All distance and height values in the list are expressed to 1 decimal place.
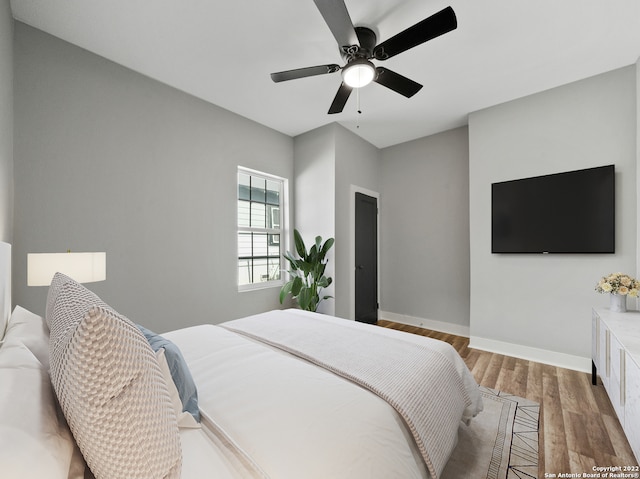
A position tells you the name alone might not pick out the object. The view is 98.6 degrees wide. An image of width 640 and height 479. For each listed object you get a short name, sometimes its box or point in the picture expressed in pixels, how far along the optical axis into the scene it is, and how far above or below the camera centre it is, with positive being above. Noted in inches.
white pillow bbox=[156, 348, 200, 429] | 32.7 -19.0
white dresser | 54.7 -29.3
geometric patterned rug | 57.3 -47.8
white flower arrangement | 83.4 -13.5
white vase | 85.3 -19.2
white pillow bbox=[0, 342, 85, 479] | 17.6 -13.8
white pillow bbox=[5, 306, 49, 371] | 35.0 -13.1
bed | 20.2 -22.6
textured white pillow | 19.7 -12.0
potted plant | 132.8 -16.7
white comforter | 29.8 -23.3
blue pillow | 36.0 -18.4
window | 137.1 +6.6
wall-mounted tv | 98.5 +11.0
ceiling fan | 59.1 +48.3
